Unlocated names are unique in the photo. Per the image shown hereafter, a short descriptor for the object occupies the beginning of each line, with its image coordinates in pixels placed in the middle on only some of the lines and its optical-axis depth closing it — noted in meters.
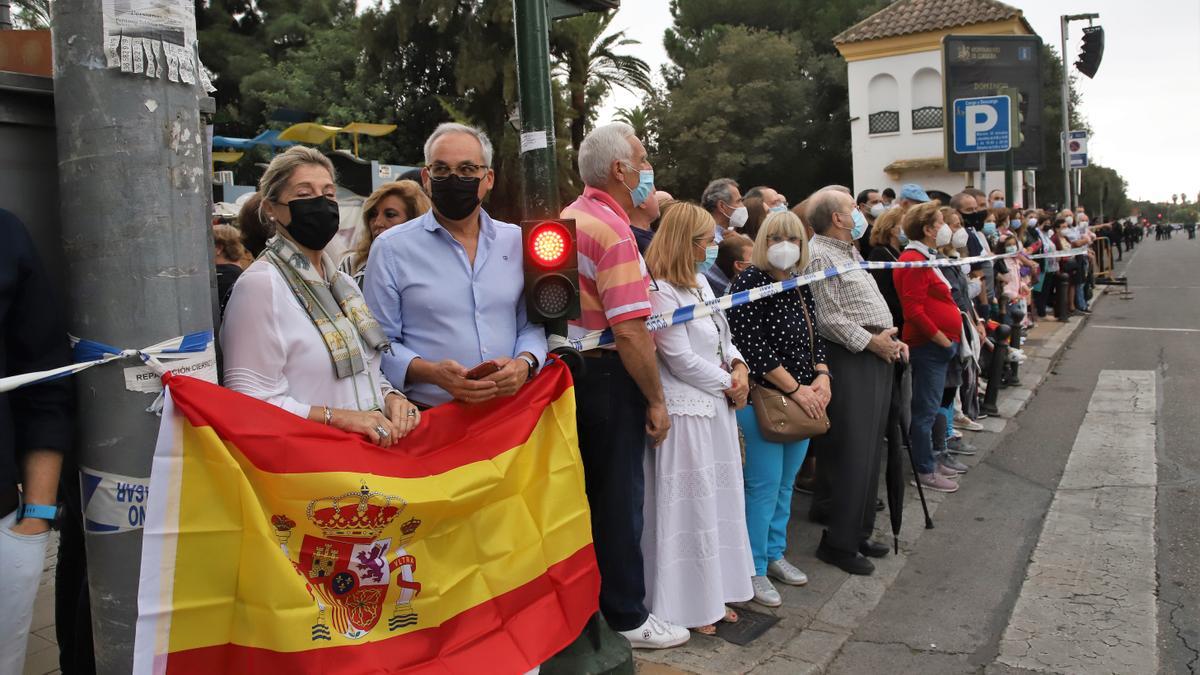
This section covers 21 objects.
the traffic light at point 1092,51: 21.55
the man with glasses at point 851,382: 5.30
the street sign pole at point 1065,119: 27.58
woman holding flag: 2.81
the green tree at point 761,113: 42.81
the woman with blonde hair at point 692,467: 4.32
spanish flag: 2.51
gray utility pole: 2.38
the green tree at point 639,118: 36.75
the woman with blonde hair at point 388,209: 4.83
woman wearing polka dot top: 4.84
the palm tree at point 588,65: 28.88
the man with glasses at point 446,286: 3.45
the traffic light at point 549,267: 3.49
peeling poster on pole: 2.34
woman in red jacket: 6.77
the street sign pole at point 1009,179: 13.17
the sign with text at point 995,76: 13.35
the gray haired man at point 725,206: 6.42
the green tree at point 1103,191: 73.73
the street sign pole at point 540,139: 3.73
